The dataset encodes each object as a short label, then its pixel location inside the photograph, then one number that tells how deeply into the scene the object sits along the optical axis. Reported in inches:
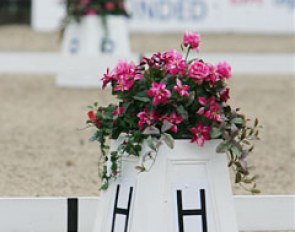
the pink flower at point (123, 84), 298.2
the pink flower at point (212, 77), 297.6
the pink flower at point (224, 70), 300.2
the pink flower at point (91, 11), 982.9
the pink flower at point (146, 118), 289.3
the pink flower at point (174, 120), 289.4
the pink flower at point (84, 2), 983.6
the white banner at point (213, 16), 1696.6
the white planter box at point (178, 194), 288.4
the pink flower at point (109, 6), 991.6
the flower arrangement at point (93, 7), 982.4
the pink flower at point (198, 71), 295.9
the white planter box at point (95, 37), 976.9
